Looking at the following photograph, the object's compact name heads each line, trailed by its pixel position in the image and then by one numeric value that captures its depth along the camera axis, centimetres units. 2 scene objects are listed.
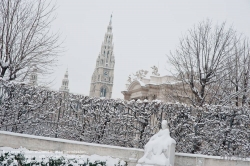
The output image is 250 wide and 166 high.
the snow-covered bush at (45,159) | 845
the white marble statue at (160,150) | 1034
